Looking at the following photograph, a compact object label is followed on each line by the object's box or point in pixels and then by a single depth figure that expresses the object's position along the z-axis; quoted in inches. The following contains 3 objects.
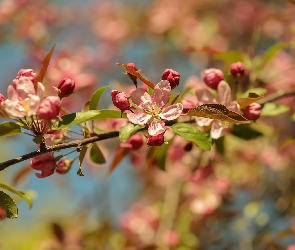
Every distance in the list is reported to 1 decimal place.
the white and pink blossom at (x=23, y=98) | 22.4
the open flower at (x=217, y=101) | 25.0
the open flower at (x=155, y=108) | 23.5
